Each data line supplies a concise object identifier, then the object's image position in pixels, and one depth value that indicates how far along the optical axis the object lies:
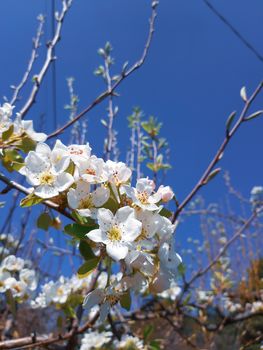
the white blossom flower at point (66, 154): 0.18
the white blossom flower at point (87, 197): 0.17
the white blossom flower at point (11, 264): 0.36
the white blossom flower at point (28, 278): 0.38
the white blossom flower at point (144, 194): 0.17
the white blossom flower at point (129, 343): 0.40
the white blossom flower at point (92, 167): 0.18
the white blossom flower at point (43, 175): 0.17
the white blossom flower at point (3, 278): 0.32
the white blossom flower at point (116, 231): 0.16
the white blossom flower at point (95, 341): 0.45
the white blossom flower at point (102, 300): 0.18
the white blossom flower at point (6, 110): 0.22
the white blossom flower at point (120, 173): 0.18
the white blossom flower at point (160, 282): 0.17
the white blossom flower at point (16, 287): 0.33
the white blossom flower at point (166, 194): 0.19
